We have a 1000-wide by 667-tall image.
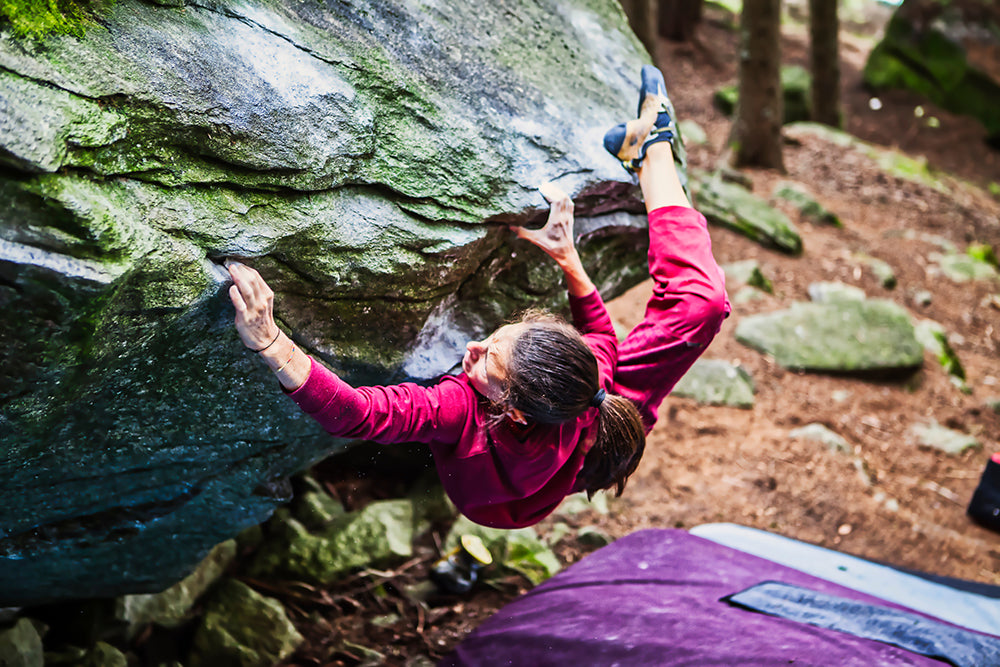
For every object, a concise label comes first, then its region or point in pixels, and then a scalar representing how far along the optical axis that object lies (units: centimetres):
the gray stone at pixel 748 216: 809
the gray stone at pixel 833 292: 720
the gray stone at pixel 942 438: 599
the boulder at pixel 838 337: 653
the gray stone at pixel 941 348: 694
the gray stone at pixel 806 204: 903
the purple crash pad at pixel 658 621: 311
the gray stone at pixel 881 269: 805
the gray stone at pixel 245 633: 377
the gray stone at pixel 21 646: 327
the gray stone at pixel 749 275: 736
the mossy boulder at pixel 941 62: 1319
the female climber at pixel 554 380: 231
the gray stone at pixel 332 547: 427
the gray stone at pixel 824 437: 569
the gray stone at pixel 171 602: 392
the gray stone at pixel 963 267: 860
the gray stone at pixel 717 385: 602
